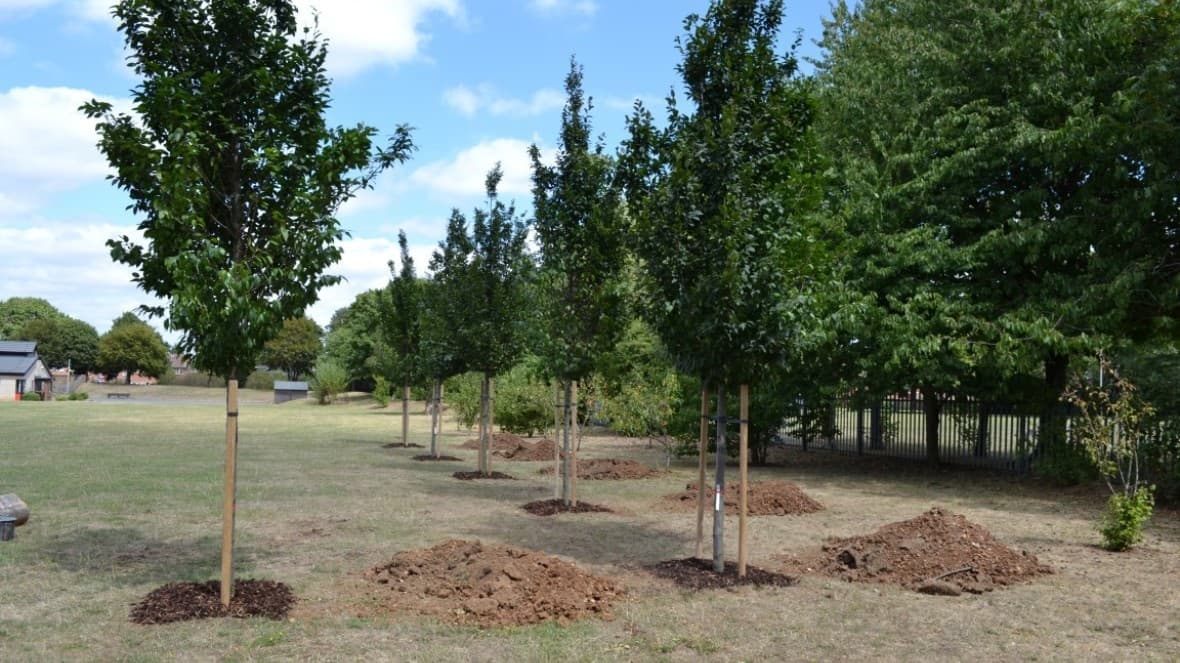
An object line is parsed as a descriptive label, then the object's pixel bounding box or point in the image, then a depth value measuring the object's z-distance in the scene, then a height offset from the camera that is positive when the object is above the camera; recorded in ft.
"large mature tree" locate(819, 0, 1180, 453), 50.21 +13.05
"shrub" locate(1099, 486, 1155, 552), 33.12 -4.73
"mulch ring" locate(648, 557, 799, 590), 26.63 -6.09
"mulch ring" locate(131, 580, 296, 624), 22.13 -6.22
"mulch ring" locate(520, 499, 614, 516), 41.91 -6.31
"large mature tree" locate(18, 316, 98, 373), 314.76 +8.41
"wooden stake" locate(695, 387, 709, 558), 29.25 -2.81
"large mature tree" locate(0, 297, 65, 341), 362.12 +22.62
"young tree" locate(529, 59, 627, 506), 39.91 +6.02
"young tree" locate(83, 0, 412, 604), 22.03 +5.57
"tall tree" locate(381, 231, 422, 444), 75.77 +4.99
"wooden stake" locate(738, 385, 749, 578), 26.68 -2.88
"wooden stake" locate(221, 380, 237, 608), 22.02 -3.21
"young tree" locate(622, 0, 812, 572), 25.86 +5.38
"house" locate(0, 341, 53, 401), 237.45 -2.06
